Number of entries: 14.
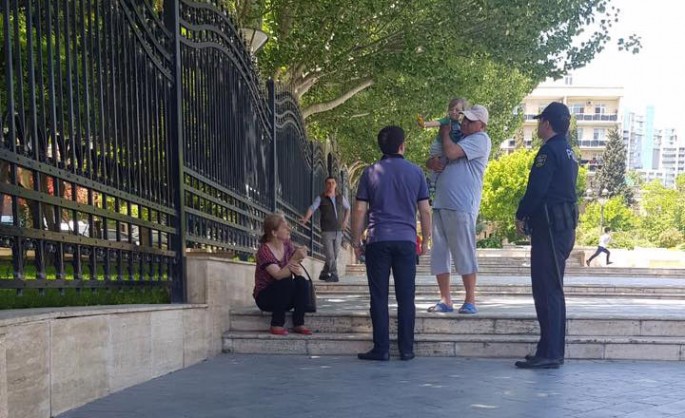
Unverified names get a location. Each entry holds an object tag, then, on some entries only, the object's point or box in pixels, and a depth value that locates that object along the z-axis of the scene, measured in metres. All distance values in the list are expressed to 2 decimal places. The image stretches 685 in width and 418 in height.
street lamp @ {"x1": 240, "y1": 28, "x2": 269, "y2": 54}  11.28
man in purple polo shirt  5.68
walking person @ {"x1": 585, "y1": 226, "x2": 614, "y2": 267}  28.22
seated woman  6.11
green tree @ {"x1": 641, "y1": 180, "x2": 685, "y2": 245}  64.56
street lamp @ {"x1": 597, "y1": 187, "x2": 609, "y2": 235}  40.53
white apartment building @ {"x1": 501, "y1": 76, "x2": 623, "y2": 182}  100.38
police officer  5.34
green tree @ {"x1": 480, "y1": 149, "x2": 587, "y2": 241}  61.59
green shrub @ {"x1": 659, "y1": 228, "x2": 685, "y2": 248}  51.99
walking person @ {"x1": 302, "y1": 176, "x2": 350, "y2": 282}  11.04
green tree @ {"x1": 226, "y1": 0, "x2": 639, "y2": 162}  14.48
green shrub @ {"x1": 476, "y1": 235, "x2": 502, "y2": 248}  48.10
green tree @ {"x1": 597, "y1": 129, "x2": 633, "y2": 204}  91.25
